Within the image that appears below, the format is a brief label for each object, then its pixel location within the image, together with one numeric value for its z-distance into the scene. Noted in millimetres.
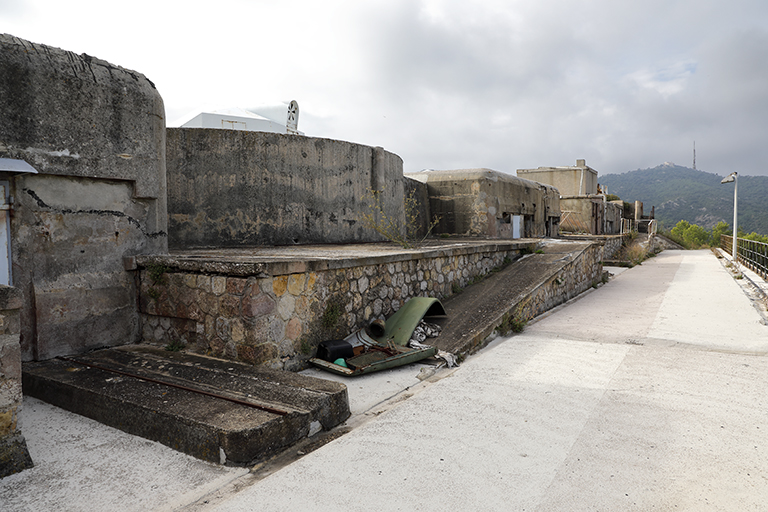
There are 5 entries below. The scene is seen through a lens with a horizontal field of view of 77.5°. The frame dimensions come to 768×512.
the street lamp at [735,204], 15938
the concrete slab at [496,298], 5762
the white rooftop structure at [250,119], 17625
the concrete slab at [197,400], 2979
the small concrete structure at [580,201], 24109
